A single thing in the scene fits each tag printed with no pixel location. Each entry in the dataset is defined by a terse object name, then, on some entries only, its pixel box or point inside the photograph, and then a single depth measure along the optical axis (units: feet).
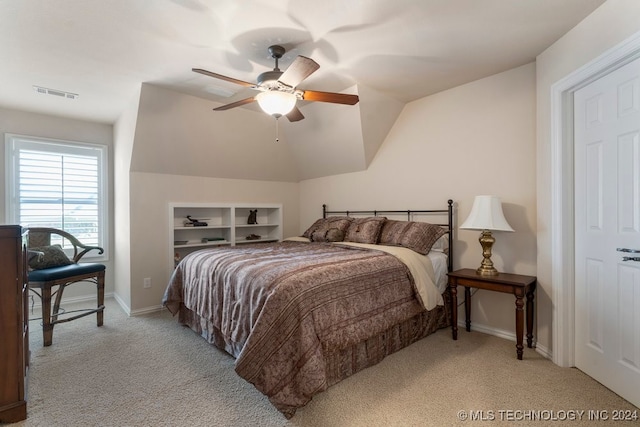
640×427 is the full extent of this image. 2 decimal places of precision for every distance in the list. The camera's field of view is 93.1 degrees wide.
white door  6.14
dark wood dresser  5.81
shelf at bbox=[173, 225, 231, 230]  13.23
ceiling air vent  10.55
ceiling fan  6.79
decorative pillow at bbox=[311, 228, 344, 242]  12.12
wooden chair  9.19
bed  5.96
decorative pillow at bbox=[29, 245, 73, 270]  9.82
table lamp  8.61
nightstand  7.99
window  12.55
